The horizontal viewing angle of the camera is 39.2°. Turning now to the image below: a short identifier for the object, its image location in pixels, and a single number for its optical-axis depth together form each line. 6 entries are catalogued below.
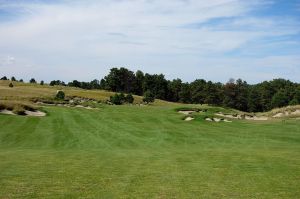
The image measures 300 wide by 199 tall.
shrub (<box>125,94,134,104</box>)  107.16
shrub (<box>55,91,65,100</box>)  85.81
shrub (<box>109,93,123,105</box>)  97.12
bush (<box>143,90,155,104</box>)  118.55
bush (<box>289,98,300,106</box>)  132.98
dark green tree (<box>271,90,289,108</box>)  149.62
